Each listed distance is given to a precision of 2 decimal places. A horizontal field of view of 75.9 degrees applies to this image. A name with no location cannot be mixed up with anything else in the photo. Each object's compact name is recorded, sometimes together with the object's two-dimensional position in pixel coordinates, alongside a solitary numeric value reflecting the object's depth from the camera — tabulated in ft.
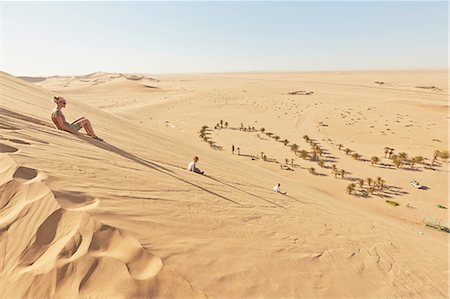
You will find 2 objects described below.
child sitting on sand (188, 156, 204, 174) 21.27
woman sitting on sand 19.67
